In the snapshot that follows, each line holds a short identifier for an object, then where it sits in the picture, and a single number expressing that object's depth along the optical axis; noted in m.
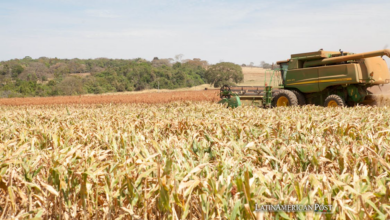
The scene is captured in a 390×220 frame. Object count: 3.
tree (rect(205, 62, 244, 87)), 77.15
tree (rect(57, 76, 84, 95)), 64.57
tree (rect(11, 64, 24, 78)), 98.32
